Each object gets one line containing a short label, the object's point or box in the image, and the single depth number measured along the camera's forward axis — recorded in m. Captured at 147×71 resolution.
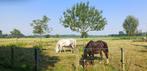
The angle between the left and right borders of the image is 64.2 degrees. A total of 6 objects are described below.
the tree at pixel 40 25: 31.18
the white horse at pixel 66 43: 9.97
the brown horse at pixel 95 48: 6.25
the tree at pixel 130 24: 47.75
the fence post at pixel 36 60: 5.07
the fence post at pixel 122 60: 5.06
